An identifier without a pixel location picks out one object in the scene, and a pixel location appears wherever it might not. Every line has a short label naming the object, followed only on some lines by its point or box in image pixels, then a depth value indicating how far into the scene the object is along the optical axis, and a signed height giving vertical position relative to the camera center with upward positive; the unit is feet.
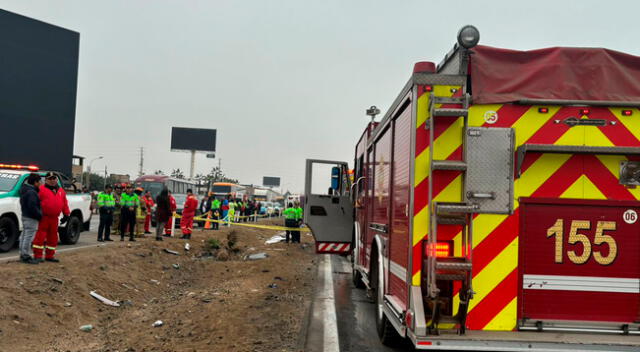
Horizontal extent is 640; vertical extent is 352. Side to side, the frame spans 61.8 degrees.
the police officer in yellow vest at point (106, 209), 49.49 -1.40
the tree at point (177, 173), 412.77 +18.90
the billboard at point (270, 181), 508.12 +18.37
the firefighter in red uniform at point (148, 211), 59.90 -1.77
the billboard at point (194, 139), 264.11 +29.07
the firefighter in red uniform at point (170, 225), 58.52 -3.22
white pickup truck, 37.63 -0.97
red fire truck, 14.40 +0.37
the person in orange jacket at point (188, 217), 58.34 -2.20
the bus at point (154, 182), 108.68 +2.79
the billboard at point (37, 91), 126.11 +25.00
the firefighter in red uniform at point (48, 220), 31.86 -1.70
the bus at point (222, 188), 176.16 +3.54
